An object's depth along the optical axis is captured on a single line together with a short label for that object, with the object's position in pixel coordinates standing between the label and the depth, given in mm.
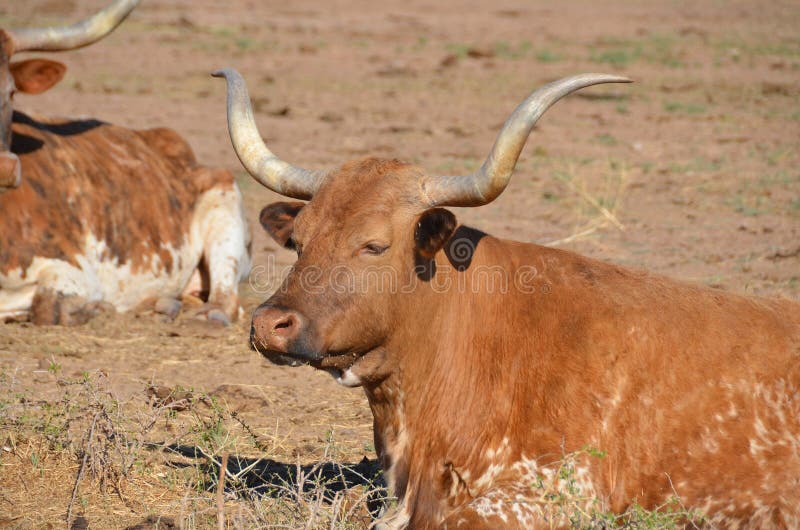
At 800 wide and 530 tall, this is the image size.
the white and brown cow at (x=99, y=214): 17312
